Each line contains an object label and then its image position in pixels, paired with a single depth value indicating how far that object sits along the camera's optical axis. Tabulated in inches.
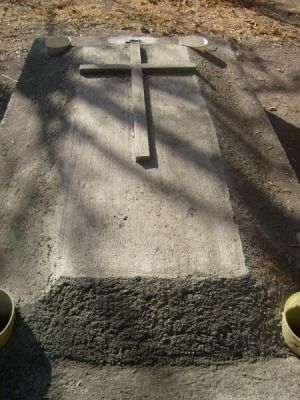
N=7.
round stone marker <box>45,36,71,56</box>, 156.8
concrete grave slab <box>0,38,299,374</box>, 83.9
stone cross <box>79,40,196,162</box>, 119.7
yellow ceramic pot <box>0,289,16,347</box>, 78.7
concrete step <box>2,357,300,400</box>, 77.9
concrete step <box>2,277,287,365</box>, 82.3
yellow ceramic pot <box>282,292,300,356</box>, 81.3
